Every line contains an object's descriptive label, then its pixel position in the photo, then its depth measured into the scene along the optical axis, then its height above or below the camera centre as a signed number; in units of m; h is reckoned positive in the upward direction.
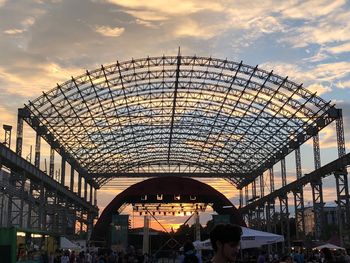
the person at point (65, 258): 29.41 -1.12
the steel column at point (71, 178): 59.74 +6.66
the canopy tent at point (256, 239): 22.91 -0.10
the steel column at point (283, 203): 54.44 +3.44
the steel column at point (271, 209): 61.01 +3.19
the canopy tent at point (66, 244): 39.82 -0.49
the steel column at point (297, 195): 47.41 +3.69
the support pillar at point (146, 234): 40.25 +0.24
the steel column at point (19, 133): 38.67 +7.82
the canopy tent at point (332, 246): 32.66 -0.61
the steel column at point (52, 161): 49.53 +7.10
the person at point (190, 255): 8.90 -0.30
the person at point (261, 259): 23.41 -0.97
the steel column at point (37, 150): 43.03 +7.16
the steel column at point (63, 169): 53.63 +6.91
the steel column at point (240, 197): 79.12 +5.80
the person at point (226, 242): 3.74 -0.04
